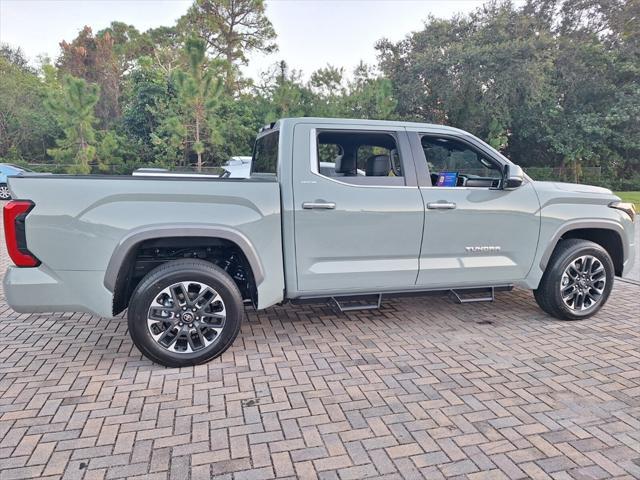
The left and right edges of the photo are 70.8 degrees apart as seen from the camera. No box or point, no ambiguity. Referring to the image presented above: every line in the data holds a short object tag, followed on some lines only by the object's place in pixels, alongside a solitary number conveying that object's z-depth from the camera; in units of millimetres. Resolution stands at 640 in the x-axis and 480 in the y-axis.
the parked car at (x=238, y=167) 7160
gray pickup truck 3178
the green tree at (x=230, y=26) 27656
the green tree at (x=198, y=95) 16031
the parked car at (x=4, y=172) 14953
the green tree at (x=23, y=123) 25781
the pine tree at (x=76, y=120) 17344
